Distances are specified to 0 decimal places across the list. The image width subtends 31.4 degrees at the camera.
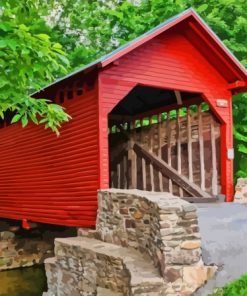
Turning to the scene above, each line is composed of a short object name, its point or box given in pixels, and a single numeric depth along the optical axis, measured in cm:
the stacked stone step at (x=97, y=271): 620
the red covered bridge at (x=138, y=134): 1040
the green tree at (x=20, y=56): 605
